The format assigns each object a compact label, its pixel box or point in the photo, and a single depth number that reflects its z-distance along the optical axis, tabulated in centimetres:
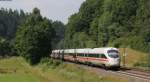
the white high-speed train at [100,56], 6241
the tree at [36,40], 11108
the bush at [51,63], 8800
